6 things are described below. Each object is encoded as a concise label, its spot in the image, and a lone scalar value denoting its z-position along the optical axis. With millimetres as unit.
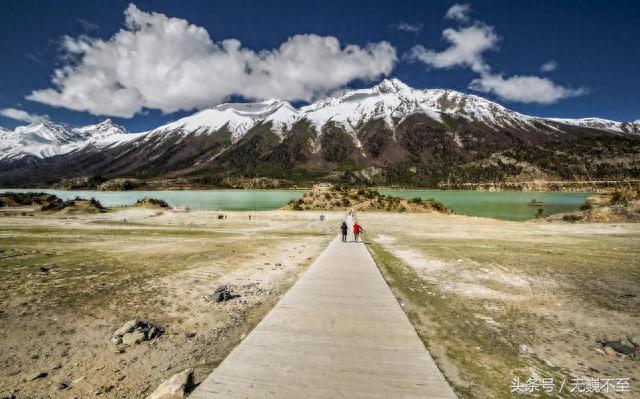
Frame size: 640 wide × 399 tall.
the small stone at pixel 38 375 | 7582
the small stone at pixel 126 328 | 9688
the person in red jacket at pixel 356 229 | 28222
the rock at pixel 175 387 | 6523
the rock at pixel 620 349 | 8992
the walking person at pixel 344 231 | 27734
